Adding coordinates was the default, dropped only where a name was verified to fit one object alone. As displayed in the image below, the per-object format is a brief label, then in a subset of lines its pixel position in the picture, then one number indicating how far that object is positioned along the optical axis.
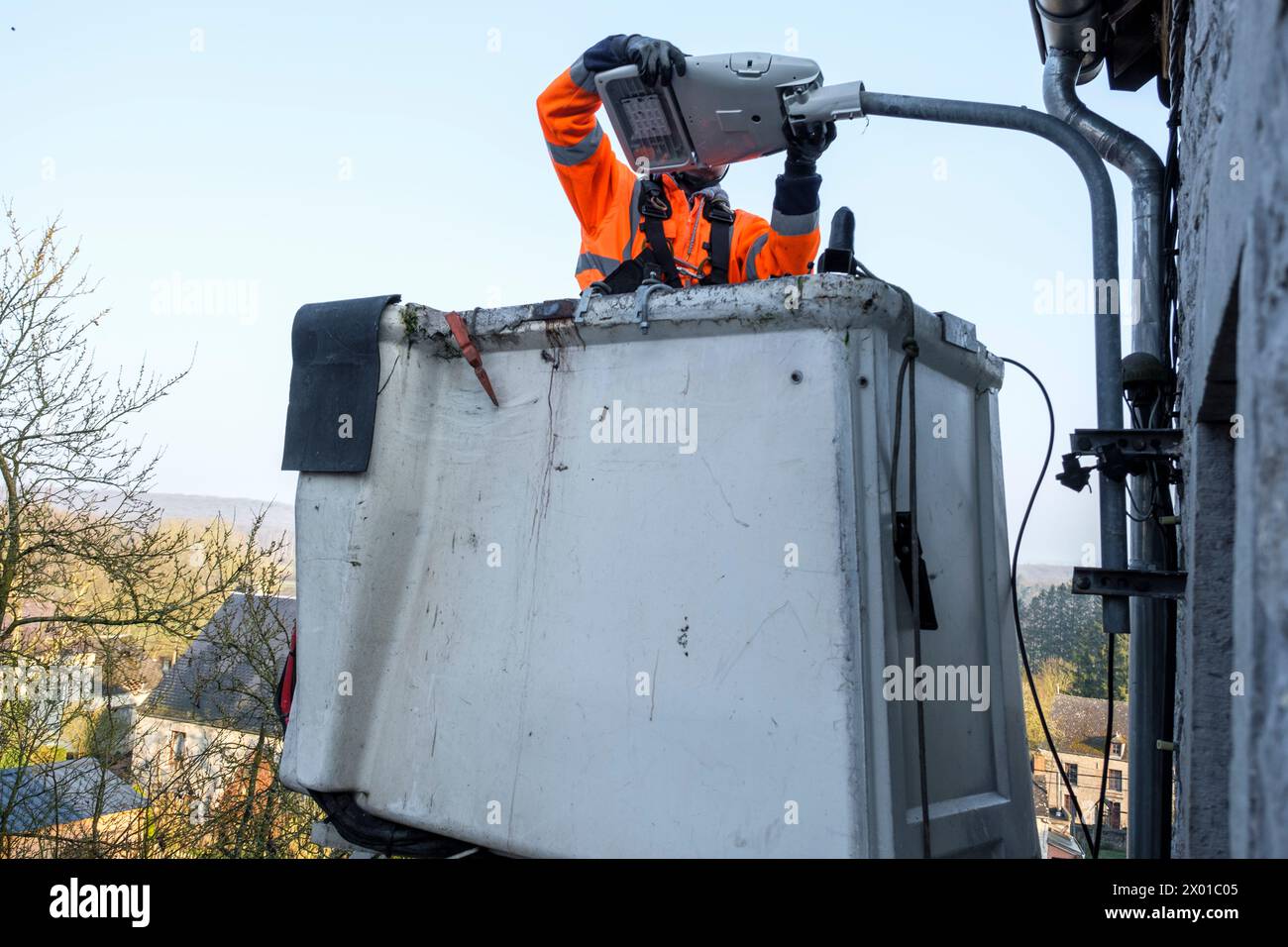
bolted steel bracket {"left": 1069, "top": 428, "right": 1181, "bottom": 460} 2.44
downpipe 2.56
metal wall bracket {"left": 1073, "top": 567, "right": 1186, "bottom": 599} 2.34
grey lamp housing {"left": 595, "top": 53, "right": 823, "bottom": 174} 2.78
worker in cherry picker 2.93
